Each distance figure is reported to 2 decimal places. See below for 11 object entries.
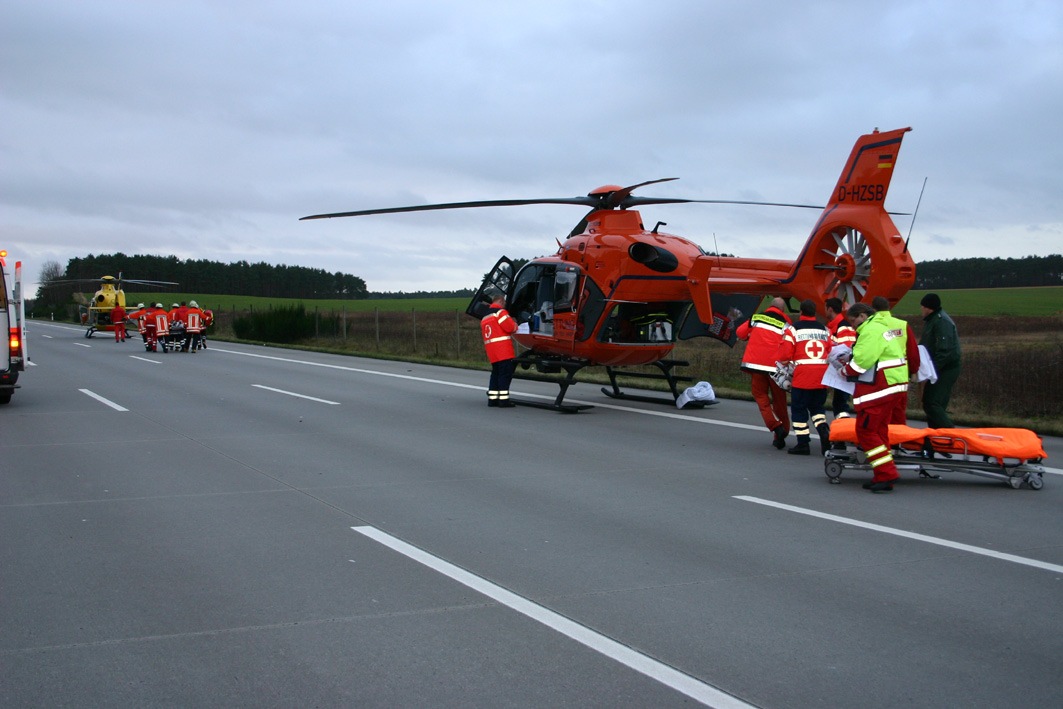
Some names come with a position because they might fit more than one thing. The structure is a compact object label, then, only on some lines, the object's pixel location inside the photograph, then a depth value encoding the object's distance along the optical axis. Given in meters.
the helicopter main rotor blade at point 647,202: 16.56
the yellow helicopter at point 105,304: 48.00
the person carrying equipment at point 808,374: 11.40
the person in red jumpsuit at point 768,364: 11.95
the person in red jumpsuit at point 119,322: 42.81
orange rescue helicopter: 14.51
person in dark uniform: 11.96
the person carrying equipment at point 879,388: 9.20
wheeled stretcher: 9.27
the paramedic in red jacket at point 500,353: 16.64
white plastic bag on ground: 16.39
